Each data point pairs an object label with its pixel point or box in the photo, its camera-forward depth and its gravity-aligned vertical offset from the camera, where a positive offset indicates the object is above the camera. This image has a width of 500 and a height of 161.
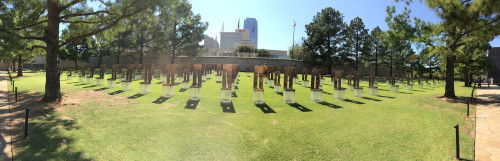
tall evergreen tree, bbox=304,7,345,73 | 40.18 +7.54
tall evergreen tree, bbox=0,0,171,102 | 9.59 +2.48
